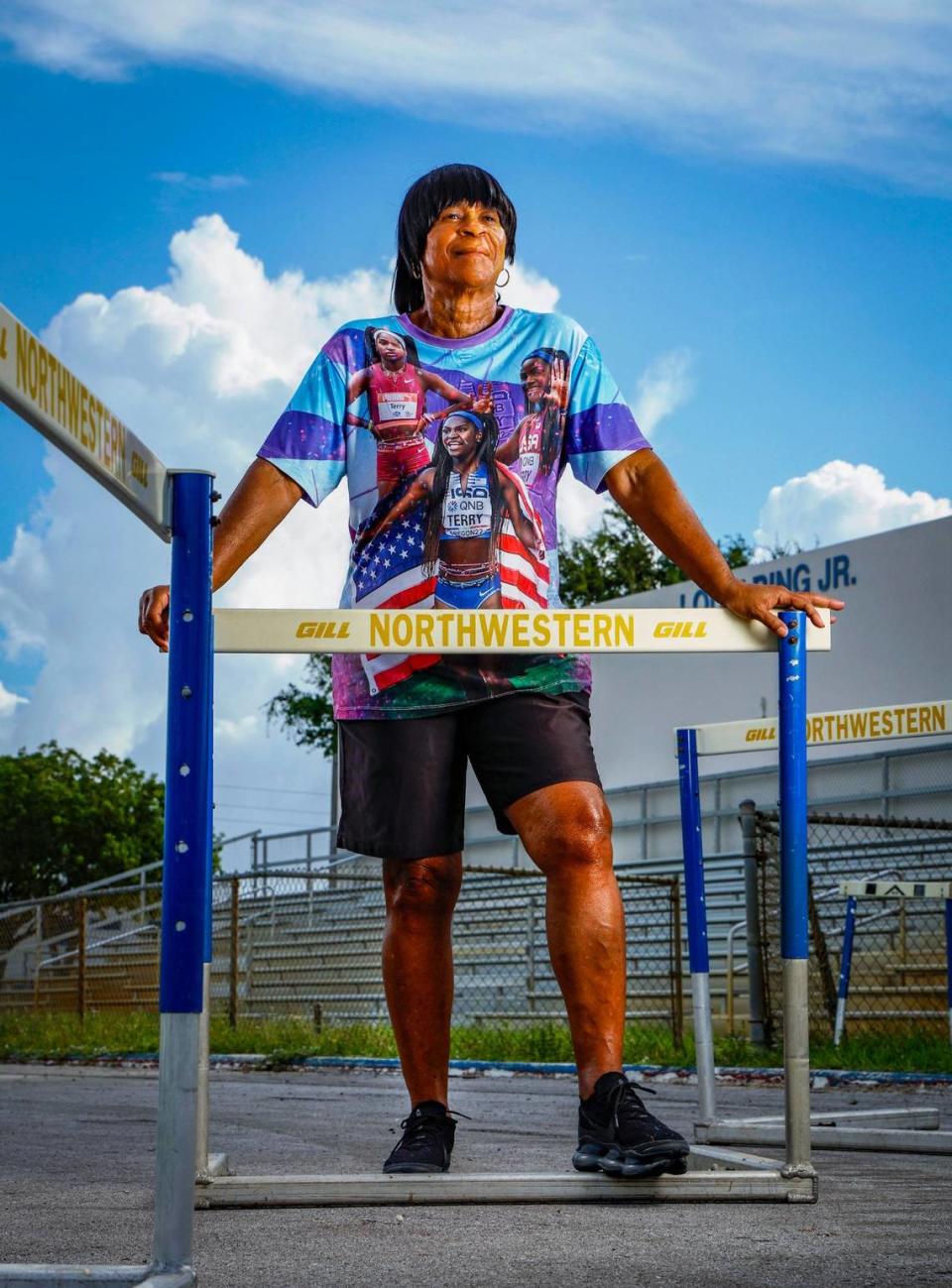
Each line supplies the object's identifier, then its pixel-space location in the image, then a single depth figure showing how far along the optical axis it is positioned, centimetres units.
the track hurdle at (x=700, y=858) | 405
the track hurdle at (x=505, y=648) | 303
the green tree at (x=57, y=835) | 4872
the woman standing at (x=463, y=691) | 332
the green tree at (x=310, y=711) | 5016
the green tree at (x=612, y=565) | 4475
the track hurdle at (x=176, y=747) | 185
